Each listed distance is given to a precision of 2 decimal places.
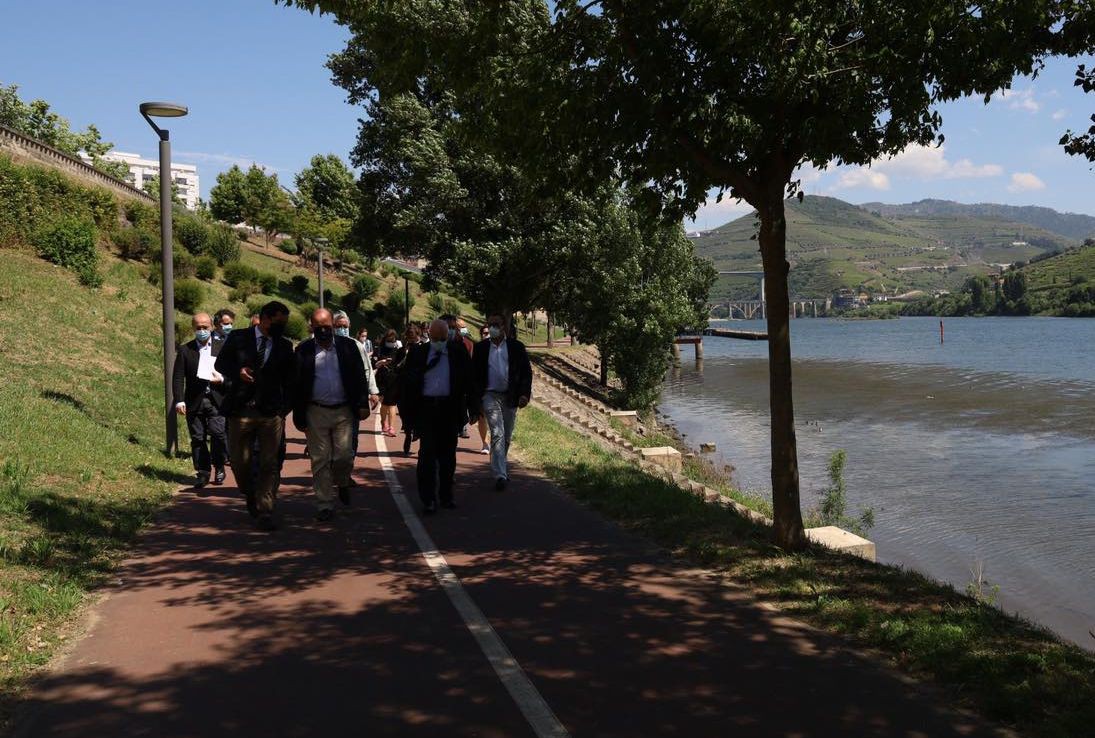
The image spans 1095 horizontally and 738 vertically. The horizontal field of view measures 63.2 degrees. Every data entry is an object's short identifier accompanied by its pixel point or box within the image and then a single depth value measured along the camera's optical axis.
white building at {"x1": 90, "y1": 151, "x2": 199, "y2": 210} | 163.75
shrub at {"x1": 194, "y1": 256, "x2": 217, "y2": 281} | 31.17
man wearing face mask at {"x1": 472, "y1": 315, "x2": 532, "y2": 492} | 9.66
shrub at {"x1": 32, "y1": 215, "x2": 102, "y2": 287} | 22.38
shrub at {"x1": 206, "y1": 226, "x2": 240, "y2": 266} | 34.69
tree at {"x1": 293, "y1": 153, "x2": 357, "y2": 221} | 63.99
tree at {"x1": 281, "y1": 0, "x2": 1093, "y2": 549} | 6.59
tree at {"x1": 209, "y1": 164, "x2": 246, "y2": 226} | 63.22
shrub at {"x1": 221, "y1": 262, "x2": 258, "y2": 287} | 32.53
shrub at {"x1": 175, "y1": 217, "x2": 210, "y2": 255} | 34.03
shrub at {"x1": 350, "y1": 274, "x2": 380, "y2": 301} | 47.03
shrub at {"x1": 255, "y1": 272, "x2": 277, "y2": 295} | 35.50
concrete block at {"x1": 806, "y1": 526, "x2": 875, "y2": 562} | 8.62
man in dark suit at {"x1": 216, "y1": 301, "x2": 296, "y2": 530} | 7.80
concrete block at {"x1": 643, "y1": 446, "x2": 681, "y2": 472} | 16.11
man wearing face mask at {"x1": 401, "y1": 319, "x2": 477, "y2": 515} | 8.52
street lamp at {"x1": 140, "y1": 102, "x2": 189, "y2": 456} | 11.18
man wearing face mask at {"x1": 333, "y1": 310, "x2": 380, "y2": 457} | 11.91
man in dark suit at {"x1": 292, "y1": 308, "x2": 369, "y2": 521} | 7.99
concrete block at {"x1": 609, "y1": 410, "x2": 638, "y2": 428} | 27.43
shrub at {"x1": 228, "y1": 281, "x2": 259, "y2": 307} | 29.90
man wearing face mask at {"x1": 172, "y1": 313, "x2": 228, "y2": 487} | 9.91
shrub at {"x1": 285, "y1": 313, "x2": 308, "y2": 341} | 29.34
